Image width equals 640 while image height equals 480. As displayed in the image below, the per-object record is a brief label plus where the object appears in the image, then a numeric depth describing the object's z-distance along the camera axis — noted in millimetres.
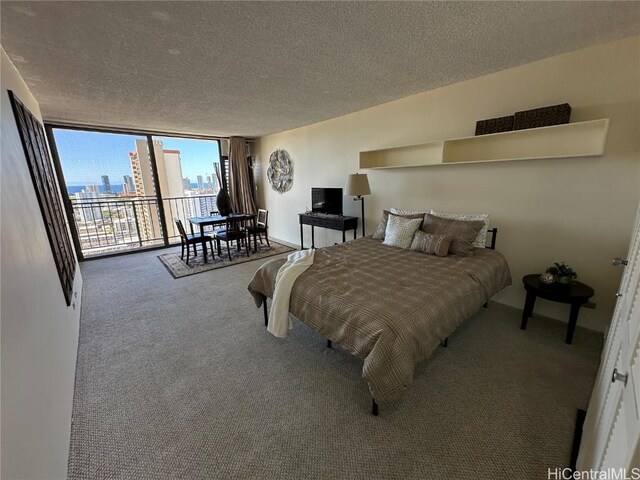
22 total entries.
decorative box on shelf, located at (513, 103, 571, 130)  2224
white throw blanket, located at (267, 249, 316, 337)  2109
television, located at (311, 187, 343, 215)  4355
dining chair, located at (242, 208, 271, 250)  5066
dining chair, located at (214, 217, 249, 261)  4707
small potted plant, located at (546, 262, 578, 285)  2205
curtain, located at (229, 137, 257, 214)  5969
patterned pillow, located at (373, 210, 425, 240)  3326
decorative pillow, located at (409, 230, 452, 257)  2631
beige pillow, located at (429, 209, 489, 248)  2773
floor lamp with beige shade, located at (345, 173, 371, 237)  3715
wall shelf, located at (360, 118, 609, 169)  2243
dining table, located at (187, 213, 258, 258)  4559
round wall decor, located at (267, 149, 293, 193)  5551
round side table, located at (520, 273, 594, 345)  2078
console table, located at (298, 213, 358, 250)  4152
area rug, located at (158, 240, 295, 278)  4203
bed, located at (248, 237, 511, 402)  1497
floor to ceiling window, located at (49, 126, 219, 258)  4625
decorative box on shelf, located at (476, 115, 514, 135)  2514
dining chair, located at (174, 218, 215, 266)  4426
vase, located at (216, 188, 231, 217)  4938
